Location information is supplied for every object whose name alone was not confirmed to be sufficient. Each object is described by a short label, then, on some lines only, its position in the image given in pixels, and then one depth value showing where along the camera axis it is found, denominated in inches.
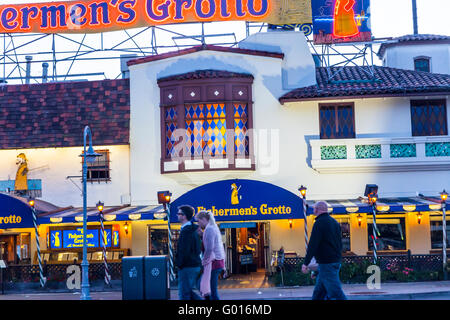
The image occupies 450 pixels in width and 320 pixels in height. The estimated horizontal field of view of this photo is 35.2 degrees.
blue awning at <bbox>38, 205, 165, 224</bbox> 924.0
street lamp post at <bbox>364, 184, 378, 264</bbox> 887.1
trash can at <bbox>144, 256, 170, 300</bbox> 625.6
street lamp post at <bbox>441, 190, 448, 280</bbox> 879.1
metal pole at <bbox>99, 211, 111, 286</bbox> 922.7
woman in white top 509.0
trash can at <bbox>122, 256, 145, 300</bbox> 625.6
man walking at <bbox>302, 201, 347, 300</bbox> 455.2
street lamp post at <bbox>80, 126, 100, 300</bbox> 768.3
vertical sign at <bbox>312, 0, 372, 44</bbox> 1069.1
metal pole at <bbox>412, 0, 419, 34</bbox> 1750.7
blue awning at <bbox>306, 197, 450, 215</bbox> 904.3
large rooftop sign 1108.5
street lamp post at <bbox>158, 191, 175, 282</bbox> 893.8
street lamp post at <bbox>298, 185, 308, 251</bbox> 896.3
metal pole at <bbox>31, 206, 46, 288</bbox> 924.2
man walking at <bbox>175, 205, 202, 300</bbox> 479.2
